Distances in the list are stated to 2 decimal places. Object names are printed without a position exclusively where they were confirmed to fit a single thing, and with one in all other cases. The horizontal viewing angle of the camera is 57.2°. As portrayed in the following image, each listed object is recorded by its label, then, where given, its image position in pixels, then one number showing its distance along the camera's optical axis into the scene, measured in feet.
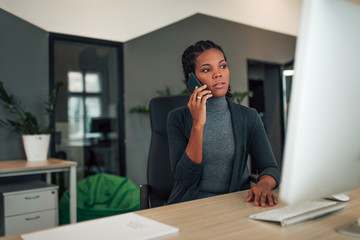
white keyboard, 2.45
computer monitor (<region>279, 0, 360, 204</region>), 1.69
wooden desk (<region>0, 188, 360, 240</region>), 2.22
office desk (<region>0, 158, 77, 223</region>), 8.05
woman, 4.40
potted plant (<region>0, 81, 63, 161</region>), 9.82
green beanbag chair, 10.05
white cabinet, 7.99
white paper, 2.23
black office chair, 5.25
